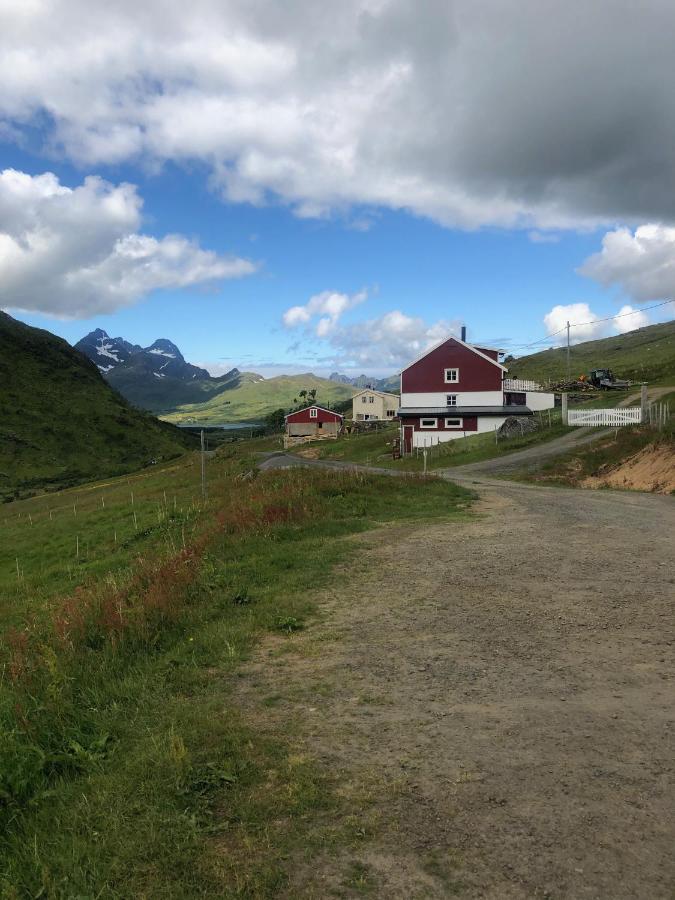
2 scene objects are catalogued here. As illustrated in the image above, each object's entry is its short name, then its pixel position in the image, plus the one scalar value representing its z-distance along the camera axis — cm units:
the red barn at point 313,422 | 10625
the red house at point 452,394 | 5800
